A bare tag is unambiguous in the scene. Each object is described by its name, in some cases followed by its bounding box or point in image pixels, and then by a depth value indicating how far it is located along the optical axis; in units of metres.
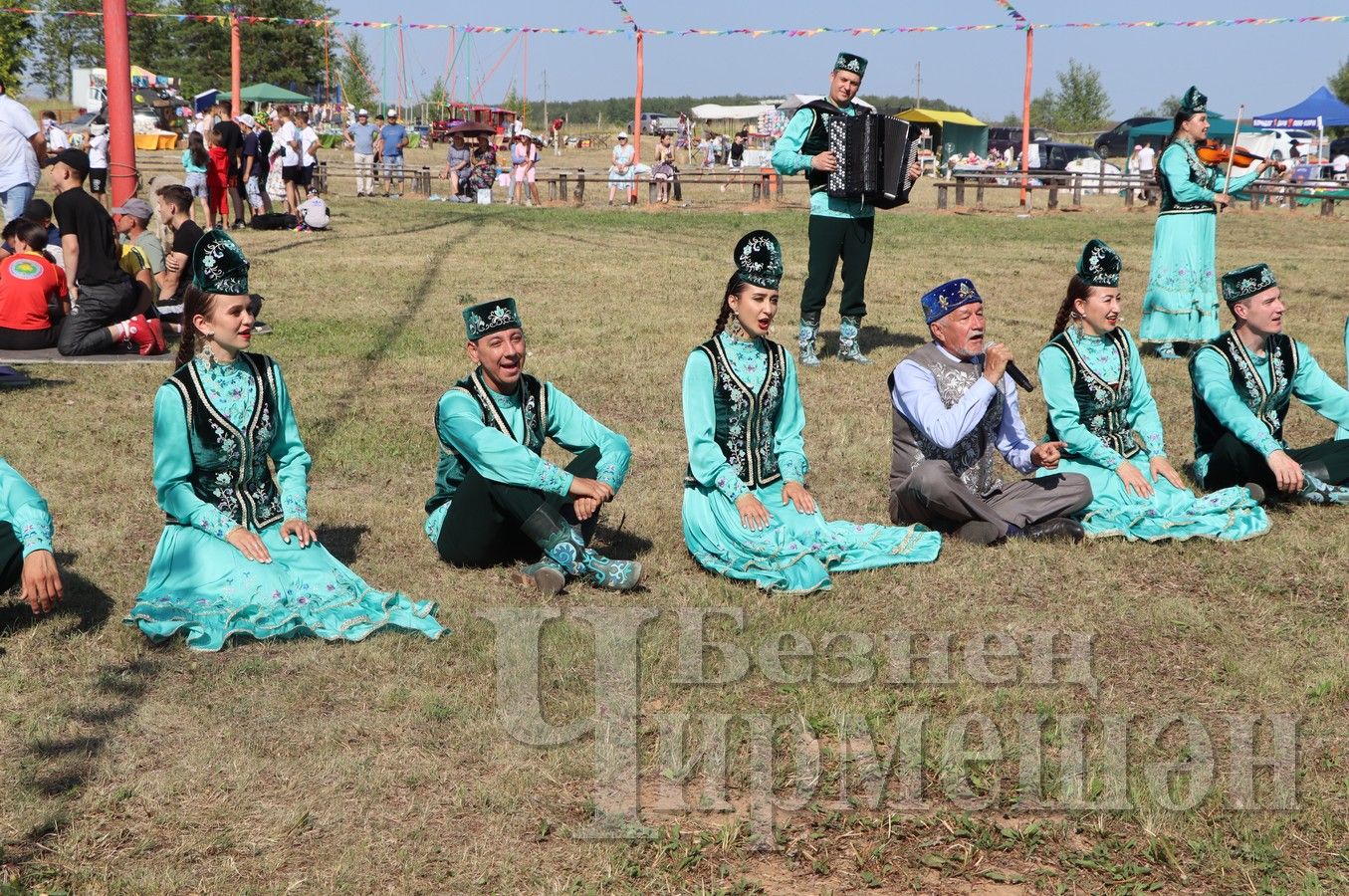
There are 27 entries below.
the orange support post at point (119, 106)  13.12
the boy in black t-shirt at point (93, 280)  10.55
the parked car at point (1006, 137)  57.69
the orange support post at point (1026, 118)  26.08
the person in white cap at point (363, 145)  32.34
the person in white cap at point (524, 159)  29.06
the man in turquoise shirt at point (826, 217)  10.30
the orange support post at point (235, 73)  23.28
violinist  10.83
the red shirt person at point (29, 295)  10.48
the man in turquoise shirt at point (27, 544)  4.75
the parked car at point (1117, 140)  52.47
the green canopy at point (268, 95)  51.84
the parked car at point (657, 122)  73.69
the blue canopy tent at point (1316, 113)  39.16
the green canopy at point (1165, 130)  44.88
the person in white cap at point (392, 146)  30.42
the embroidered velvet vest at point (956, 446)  6.37
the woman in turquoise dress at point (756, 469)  5.99
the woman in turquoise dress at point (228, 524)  5.23
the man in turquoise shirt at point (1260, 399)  6.91
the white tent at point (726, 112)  80.88
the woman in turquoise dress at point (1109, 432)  6.60
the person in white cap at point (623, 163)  30.10
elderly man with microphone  6.24
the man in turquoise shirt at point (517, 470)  5.72
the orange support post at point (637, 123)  28.36
